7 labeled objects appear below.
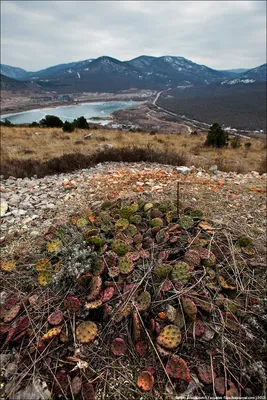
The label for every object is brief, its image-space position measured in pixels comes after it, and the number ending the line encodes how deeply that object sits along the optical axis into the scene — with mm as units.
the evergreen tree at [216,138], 12078
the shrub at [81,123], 17391
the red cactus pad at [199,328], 1526
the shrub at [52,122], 18516
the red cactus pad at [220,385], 1297
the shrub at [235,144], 12405
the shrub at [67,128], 14138
